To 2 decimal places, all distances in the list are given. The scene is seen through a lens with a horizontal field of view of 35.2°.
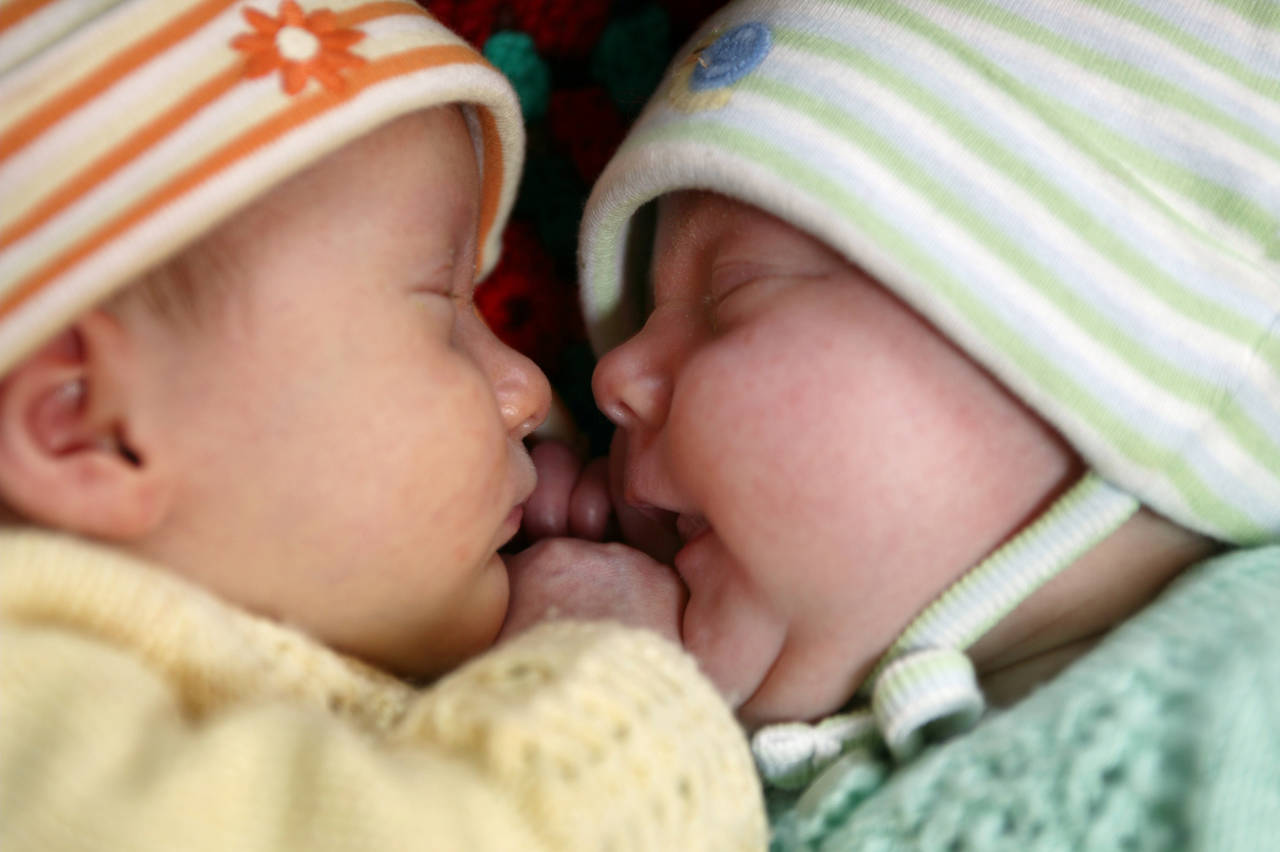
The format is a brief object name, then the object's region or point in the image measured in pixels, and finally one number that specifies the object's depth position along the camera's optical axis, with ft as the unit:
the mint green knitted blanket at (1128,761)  0.85
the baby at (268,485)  0.80
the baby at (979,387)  0.92
